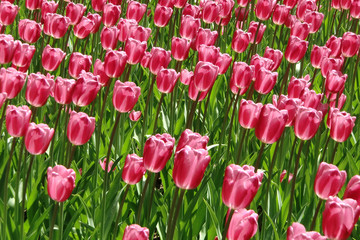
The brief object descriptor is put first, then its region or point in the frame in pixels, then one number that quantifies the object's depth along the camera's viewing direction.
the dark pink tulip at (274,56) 6.69
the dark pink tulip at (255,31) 8.24
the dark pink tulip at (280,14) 8.59
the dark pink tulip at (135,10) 7.86
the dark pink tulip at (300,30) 7.53
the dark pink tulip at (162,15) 7.66
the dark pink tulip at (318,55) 6.77
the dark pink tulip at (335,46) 6.94
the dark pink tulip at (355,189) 3.38
